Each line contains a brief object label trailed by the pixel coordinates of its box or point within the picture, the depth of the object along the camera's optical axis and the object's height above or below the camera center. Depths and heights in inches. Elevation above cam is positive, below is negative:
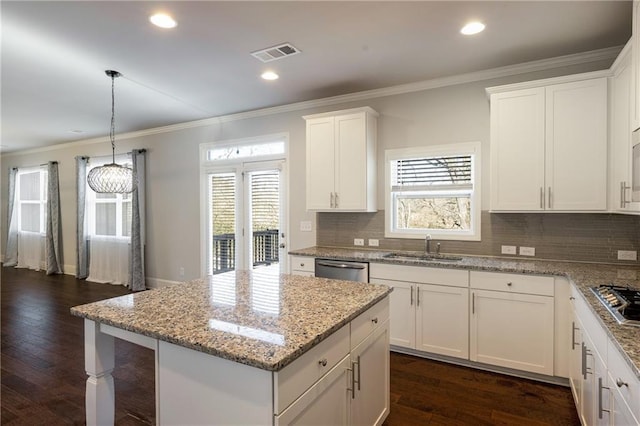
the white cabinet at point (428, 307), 120.1 -35.9
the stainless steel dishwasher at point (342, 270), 135.3 -24.8
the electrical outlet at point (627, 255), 115.8 -15.9
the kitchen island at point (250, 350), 48.1 -22.9
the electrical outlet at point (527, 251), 130.3 -16.5
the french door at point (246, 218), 191.6 -5.5
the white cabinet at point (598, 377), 49.4 -30.3
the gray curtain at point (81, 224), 267.3 -11.8
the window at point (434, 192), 142.6 +7.0
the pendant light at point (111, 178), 147.1 +13.2
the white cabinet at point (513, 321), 108.0 -36.8
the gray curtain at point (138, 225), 231.3 -11.2
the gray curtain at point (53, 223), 293.0 -12.1
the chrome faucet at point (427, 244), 145.8 -15.5
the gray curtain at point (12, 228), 333.1 -18.6
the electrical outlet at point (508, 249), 133.6 -16.3
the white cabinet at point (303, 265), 148.8 -25.0
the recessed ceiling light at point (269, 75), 140.5 +55.0
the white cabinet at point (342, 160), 149.6 +21.4
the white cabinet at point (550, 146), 109.8 +20.8
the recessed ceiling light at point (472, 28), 103.2 +54.9
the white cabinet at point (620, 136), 95.2 +21.1
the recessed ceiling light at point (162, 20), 98.3 +54.9
